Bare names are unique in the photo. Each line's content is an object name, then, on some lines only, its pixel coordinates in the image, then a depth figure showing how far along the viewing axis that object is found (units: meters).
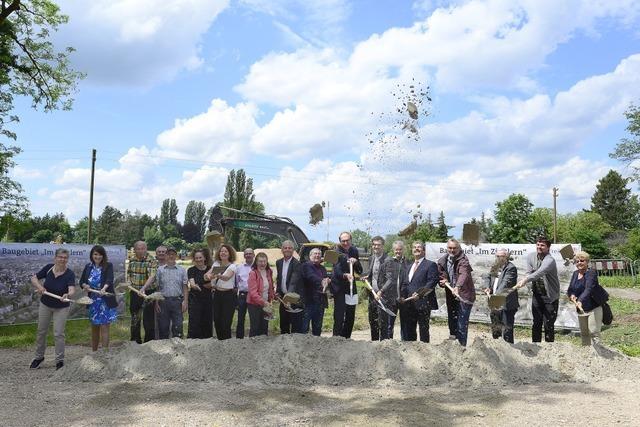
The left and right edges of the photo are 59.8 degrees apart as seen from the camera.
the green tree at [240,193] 50.62
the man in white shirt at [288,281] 7.63
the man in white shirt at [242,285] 7.83
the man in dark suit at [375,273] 7.58
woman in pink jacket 7.45
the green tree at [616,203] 67.25
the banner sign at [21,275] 10.80
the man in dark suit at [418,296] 7.37
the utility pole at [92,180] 27.03
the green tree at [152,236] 78.66
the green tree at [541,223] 45.67
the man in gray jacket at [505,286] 7.72
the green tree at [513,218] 44.38
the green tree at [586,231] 40.59
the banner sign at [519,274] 11.59
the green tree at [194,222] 92.19
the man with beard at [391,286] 7.46
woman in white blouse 7.54
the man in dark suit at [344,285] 7.73
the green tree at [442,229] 48.35
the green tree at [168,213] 93.62
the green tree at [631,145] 29.94
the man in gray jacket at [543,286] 7.50
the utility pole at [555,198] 48.34
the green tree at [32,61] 15.29
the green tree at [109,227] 71.31
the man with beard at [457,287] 7.35
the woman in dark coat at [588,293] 7.39
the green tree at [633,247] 37.98
